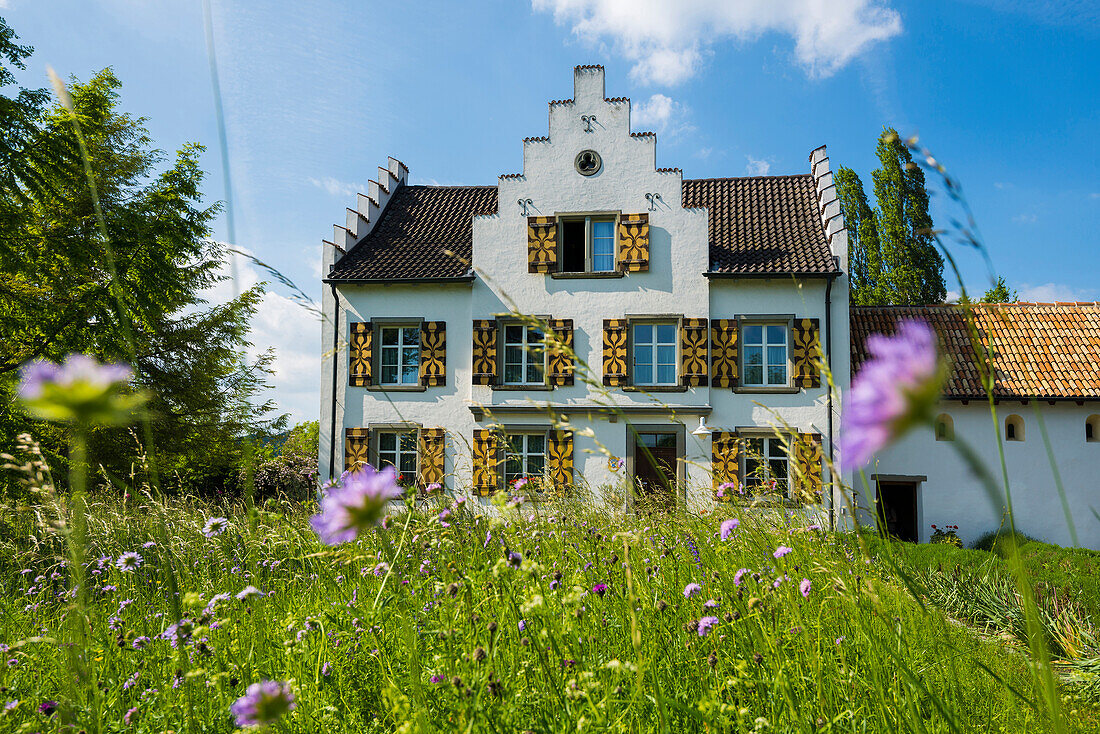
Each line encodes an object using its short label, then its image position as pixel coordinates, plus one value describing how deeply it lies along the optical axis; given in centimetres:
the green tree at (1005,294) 2604
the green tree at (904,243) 2191
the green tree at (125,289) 1004
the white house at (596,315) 1334
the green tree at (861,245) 2305
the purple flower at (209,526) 302
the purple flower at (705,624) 208
